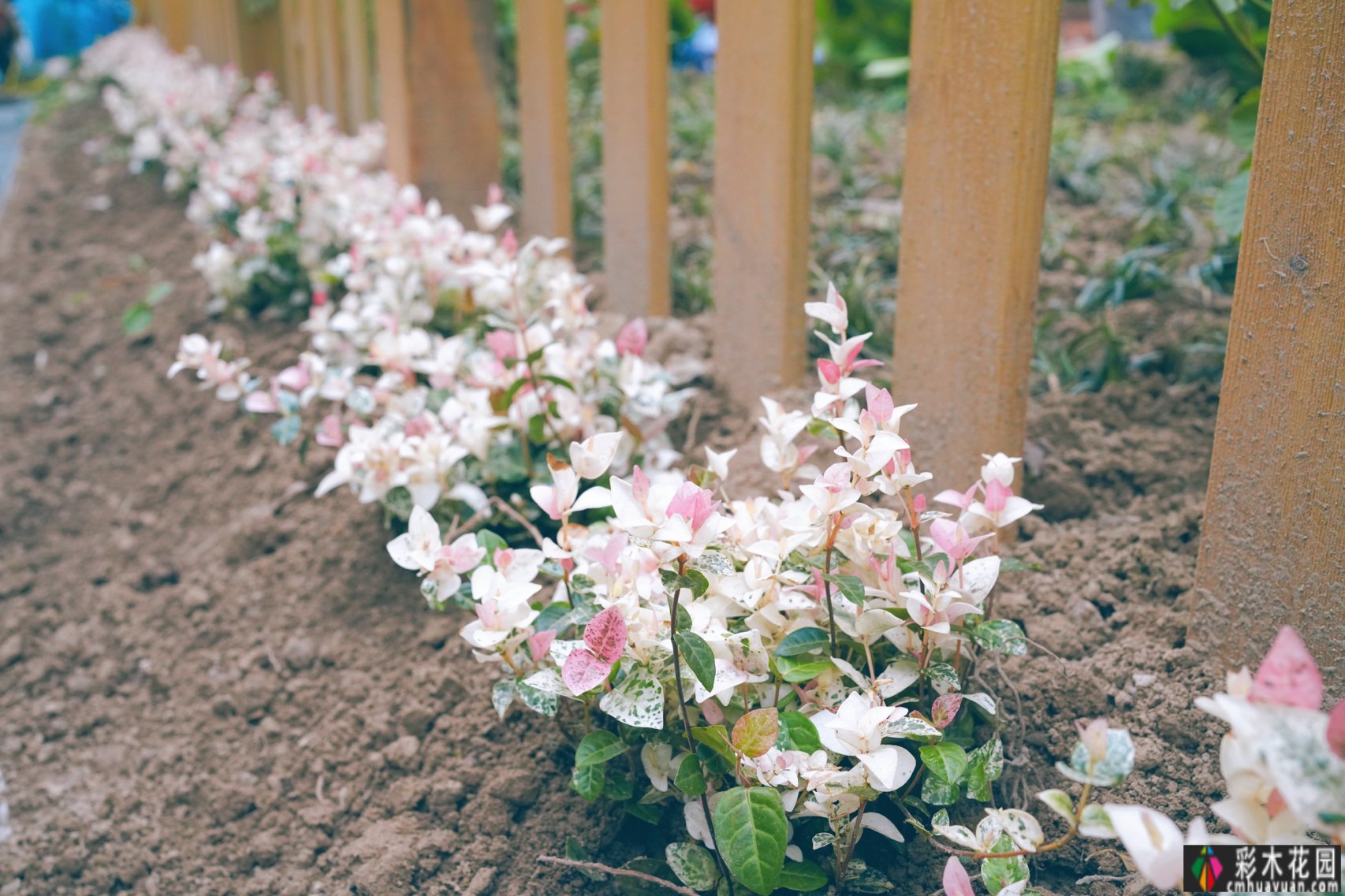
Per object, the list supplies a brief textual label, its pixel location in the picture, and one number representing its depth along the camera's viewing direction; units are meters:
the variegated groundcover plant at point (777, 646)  0.85
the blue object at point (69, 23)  10.60
